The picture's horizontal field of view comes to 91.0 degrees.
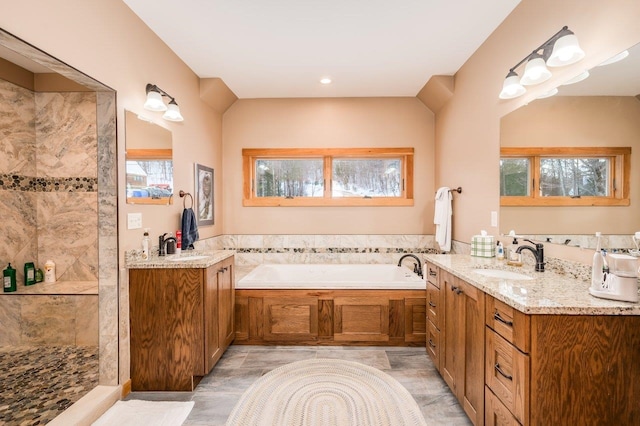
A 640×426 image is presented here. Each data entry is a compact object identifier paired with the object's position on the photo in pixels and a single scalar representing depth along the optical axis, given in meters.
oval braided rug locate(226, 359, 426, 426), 1.93
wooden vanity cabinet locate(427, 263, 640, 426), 1.24
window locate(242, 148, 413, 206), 3.94
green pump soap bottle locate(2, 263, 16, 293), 2.75
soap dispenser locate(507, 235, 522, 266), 2.20
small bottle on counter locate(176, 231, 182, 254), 2.77
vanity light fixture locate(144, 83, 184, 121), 2.41
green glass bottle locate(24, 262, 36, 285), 2.90
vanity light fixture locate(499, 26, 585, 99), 1.66
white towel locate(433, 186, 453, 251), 3.36
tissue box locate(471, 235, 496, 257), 2.53
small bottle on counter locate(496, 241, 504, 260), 2.40
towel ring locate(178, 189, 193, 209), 2.96
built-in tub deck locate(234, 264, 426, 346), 2.96
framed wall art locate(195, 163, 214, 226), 3.32
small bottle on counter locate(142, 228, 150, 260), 2.34
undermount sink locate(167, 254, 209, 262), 2.35
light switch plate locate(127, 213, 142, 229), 2.22
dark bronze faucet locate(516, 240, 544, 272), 2.01
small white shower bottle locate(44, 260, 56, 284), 2.99
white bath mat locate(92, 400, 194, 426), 1.92
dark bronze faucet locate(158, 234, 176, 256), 2.55
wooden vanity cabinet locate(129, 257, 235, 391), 2.22
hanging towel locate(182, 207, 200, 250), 2.91
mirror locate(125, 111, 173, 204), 2.26
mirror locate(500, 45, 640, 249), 1.48
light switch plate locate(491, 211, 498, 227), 2.51
